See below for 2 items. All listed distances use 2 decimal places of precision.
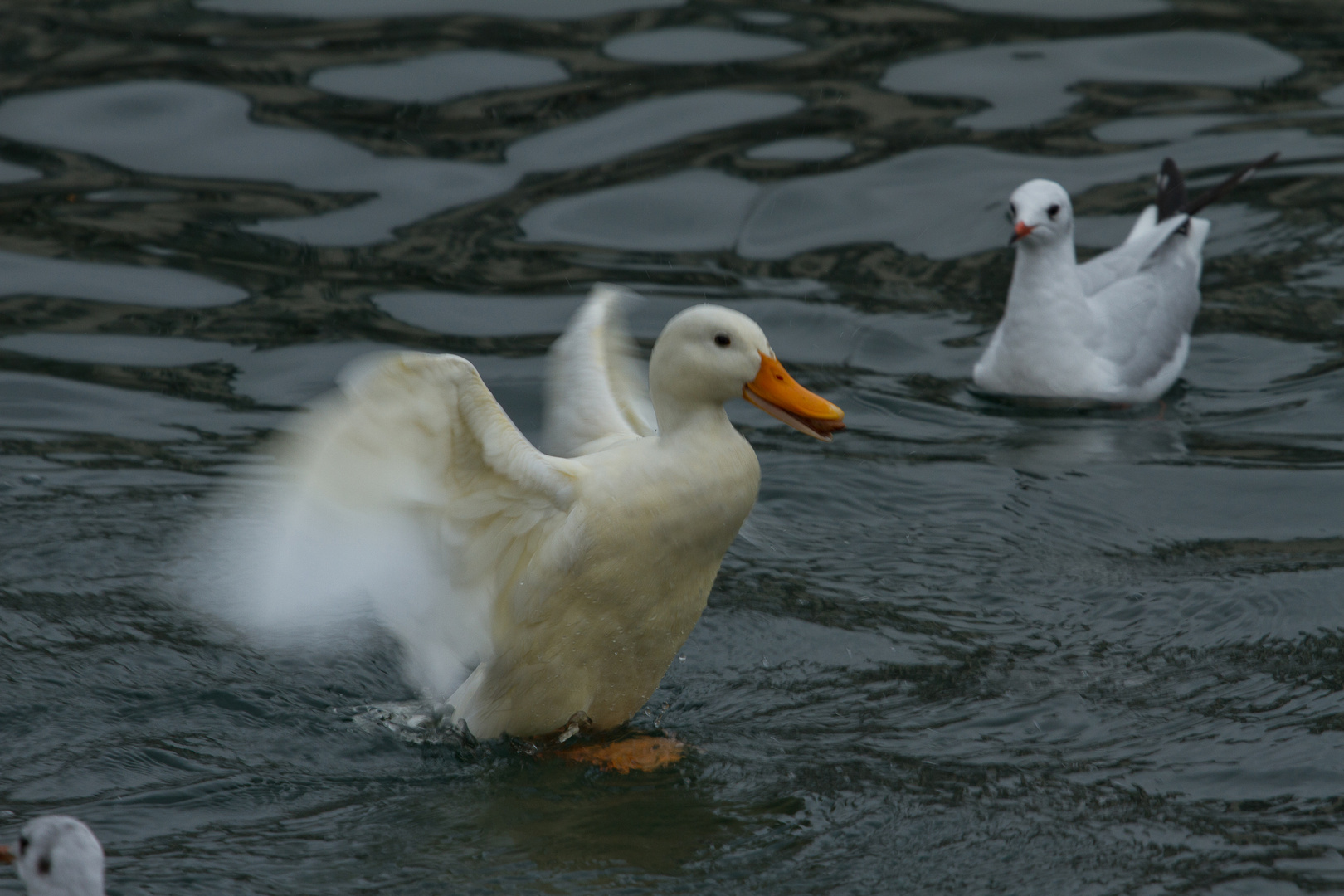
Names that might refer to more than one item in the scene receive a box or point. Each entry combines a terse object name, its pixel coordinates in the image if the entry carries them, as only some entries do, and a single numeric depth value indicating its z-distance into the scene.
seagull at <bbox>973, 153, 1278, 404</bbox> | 16.75
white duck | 9.28
